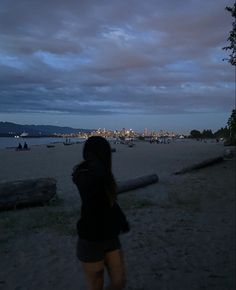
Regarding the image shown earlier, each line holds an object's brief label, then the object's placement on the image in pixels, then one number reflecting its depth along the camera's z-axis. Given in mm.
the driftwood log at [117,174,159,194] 7614
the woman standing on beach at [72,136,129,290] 1946
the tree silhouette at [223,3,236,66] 9220
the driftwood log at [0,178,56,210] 5748
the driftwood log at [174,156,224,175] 11084
